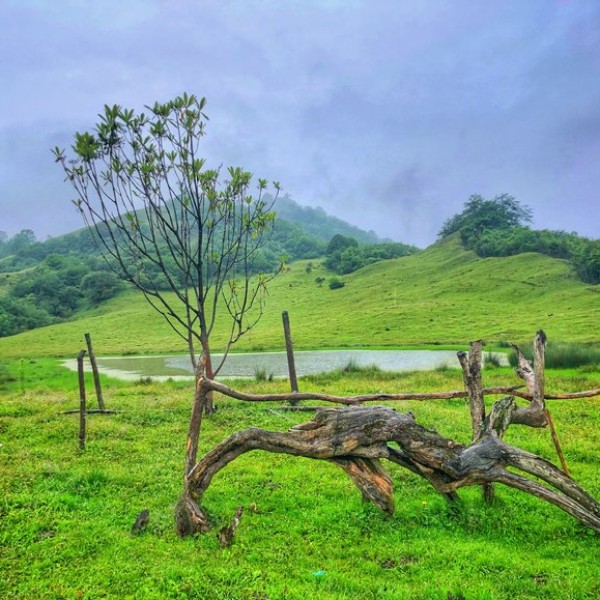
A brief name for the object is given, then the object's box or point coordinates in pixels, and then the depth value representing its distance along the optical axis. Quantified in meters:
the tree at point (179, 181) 12.18
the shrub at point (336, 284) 87.69
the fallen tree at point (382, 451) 6.47
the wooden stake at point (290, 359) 16.08
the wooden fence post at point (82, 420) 11.62
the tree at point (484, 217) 100.56
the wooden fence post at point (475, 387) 7.64
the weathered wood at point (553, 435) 6.80
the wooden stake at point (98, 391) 15.73
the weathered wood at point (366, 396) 7.05
